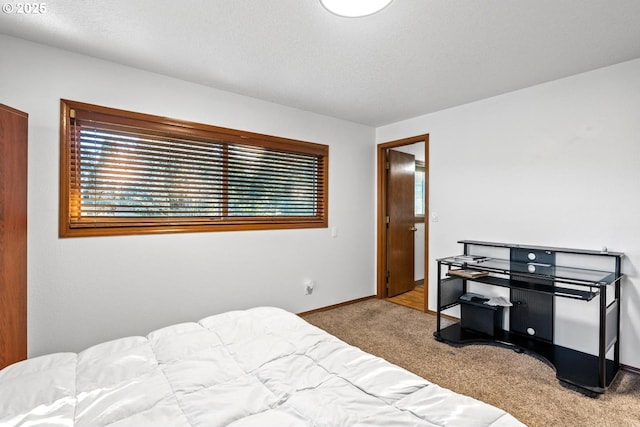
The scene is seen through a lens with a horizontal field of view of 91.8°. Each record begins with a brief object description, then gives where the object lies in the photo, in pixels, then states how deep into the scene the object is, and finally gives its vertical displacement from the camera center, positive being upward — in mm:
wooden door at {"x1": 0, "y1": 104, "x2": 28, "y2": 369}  1847 -153
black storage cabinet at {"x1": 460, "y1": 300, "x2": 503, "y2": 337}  2939 -1021
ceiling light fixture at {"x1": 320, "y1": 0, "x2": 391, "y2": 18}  1681 +1142
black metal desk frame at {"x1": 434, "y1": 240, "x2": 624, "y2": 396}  2219 -758
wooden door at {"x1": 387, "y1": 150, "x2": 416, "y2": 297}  4445 -136
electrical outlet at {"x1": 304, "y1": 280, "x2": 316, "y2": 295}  3672 -883
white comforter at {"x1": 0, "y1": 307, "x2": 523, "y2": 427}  1013 -672
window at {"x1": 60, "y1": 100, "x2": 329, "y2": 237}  2373 +328
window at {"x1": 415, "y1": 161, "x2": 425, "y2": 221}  5379 +402
